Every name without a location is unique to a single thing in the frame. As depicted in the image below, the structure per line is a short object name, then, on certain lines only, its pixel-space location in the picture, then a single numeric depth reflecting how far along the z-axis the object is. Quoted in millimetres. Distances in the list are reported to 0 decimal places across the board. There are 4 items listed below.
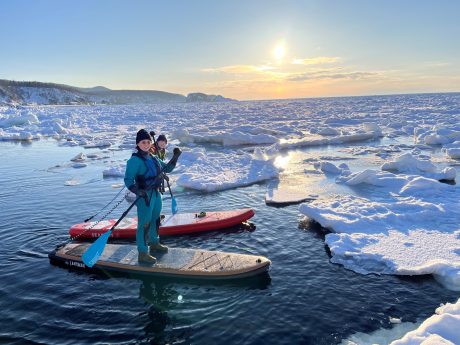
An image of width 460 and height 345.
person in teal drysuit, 6324
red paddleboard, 8852
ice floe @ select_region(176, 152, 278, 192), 13280
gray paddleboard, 6492
